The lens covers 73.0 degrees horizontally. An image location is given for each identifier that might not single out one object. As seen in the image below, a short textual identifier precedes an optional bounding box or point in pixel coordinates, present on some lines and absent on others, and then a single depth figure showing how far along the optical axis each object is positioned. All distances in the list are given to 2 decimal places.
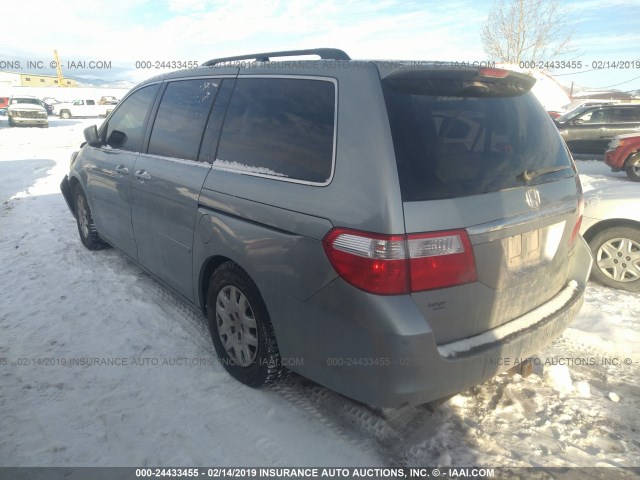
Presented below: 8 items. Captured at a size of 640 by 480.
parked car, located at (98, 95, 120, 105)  38.69
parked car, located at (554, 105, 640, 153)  12.35
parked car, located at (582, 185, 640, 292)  3.99
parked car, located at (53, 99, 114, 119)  35.34
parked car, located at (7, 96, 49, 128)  24.31
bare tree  33.53
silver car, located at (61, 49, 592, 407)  1.84
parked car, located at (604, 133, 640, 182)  9.83
